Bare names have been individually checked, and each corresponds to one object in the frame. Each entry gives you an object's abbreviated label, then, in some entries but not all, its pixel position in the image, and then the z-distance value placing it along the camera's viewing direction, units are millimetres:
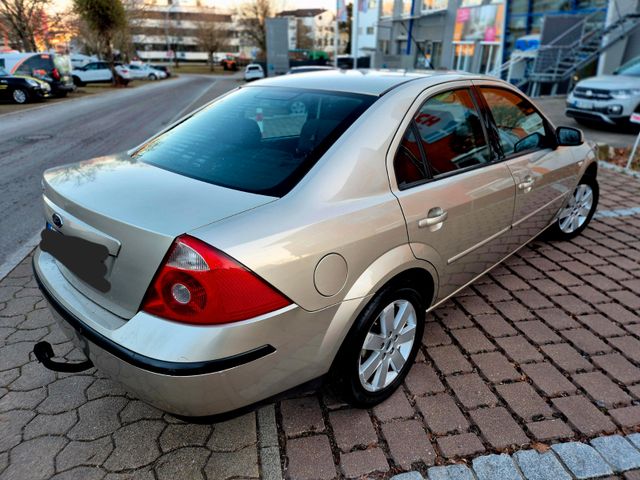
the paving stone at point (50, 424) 2223
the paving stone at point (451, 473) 2008
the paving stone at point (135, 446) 2062
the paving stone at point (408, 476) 2001
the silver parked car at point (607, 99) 9930
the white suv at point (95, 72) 31031
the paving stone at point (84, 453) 2061
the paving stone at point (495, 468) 2018
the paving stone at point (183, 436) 2168
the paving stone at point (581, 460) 2037
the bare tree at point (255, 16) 59925
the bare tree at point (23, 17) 28484
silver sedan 1674
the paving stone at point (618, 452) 2078
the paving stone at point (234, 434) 2164
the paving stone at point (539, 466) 2020
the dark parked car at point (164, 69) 44562
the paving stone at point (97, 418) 2223
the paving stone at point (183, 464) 2006
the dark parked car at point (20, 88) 16688
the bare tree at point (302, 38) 72188
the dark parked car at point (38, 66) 18688
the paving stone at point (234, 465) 2010
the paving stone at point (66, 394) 2389
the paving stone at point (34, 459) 2006
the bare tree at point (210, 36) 64875
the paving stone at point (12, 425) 2170
